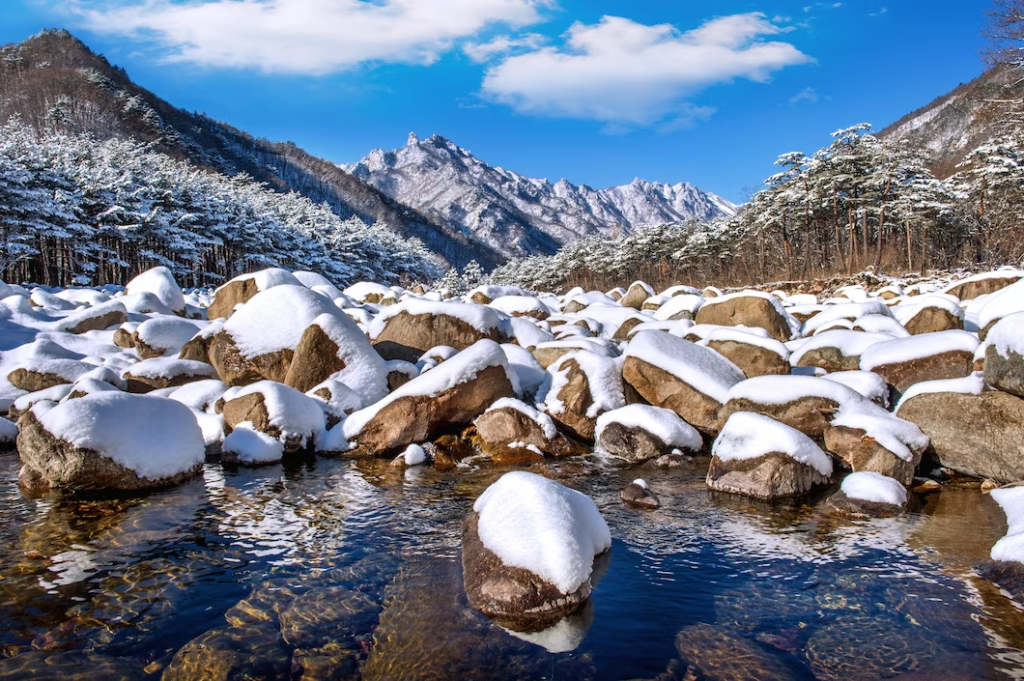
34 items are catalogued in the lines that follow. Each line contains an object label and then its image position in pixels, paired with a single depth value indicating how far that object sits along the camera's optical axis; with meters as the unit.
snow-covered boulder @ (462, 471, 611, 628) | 5.54
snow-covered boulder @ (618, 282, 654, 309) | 32.31
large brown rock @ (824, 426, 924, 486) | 9.30
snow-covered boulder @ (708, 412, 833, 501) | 9.18
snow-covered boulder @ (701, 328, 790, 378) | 14.33
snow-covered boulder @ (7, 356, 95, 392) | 15.24
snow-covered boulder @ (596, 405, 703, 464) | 11.82
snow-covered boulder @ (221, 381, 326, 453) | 12.01
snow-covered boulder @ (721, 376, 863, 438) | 11.15
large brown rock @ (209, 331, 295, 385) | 14.66
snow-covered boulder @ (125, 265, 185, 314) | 23.09
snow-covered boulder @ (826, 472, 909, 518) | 8.45
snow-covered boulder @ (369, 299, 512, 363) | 16.92
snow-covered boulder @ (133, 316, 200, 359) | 17.23
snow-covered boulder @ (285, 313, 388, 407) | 14.14
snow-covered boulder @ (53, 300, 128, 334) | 18.58
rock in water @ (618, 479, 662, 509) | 9.02
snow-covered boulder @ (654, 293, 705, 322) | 22.06
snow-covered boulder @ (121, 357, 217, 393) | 14.74
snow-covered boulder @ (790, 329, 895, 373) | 14.72
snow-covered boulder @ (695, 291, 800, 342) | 19.03
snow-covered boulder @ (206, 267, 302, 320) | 20.70
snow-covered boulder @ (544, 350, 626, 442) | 13.29
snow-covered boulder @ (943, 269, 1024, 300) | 22.91
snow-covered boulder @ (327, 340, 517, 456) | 12.30
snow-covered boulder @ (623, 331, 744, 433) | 12.70
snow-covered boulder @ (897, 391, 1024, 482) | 9.31
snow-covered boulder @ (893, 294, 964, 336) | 17.09
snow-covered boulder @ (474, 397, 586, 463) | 12.07
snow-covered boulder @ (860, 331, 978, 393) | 12.13
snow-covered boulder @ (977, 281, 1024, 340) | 12.26
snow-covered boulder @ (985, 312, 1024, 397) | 9.13
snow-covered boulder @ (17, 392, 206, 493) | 8.94
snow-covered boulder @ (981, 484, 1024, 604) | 5.89
